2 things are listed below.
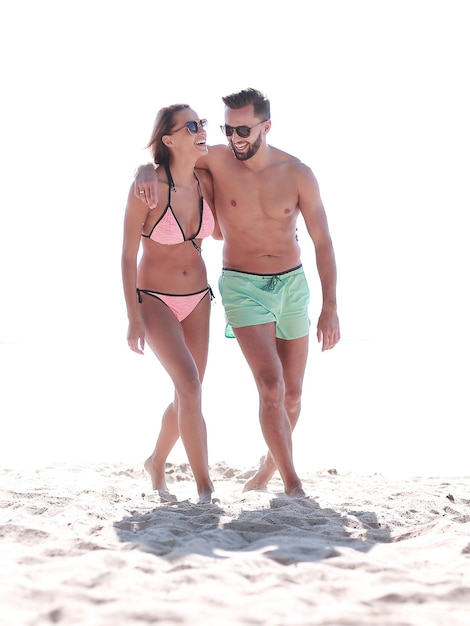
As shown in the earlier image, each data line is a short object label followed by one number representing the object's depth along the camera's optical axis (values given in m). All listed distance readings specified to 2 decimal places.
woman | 4.55
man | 4.93
